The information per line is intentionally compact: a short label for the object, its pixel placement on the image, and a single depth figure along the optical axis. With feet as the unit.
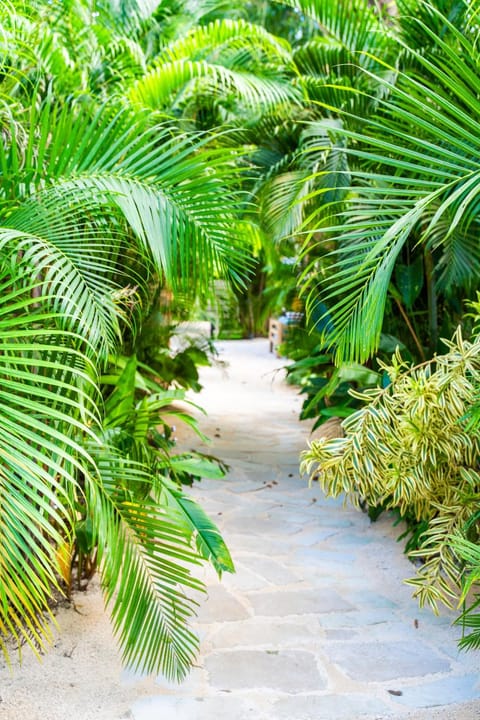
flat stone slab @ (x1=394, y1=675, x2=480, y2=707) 6.93
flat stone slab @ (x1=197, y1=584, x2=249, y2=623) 8.63
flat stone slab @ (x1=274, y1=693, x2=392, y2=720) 6.64
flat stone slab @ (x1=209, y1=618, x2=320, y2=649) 8.02
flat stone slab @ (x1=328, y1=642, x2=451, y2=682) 7.45
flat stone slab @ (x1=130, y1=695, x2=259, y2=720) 6.55
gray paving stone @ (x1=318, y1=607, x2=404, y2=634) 8.55
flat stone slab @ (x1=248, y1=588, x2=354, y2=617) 8.90
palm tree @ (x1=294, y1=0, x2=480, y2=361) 5.55
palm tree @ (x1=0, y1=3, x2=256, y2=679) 5.85
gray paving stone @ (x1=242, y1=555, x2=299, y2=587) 9.87
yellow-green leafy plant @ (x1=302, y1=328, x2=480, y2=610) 7.33
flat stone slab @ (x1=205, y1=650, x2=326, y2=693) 7.16
